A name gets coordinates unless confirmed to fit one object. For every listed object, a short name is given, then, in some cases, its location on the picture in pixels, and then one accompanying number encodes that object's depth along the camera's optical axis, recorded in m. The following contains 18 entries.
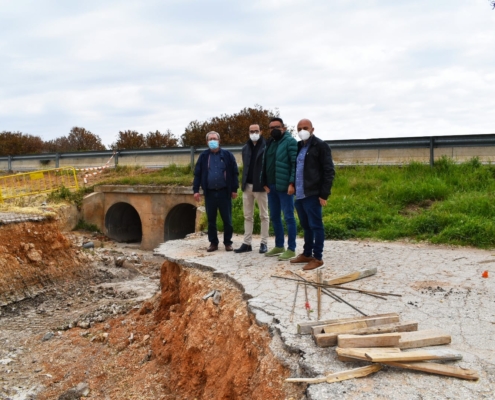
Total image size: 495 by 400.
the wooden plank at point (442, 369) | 3.51
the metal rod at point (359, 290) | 5.75
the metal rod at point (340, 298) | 5.06
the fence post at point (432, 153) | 13.70
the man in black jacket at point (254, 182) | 7.94
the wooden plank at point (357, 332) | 4.07
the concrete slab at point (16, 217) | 11.73
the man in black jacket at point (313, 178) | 6.75
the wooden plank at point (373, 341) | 3.82
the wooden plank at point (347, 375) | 3.55
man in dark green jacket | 7.36
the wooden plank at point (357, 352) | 3.69
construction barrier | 18.19
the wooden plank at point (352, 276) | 6.15
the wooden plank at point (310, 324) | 4.40
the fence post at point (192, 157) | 17.96
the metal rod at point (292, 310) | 4.90
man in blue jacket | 8.45
